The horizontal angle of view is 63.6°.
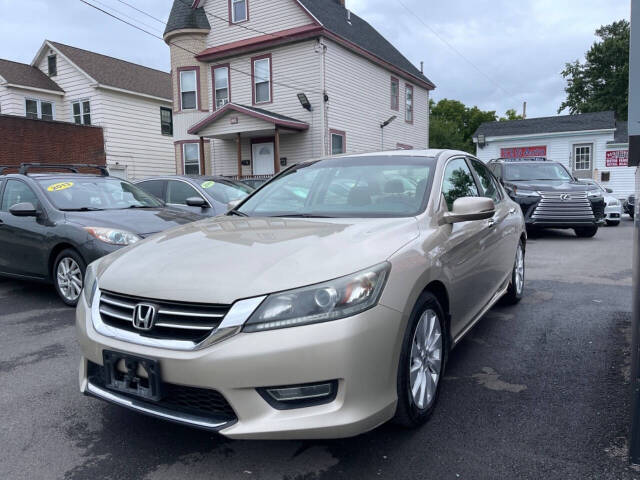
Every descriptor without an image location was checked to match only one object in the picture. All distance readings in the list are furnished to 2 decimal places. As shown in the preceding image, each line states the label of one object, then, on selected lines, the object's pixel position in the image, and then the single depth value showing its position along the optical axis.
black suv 10.64
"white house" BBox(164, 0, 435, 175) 17.20
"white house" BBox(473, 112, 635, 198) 26.75
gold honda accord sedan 2.15
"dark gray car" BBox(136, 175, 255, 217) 8.13
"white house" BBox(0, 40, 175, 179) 22.03
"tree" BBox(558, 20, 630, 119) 44.69
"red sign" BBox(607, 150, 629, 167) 26.52
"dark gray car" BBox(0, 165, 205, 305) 5.30
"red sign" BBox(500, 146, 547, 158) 28.64
